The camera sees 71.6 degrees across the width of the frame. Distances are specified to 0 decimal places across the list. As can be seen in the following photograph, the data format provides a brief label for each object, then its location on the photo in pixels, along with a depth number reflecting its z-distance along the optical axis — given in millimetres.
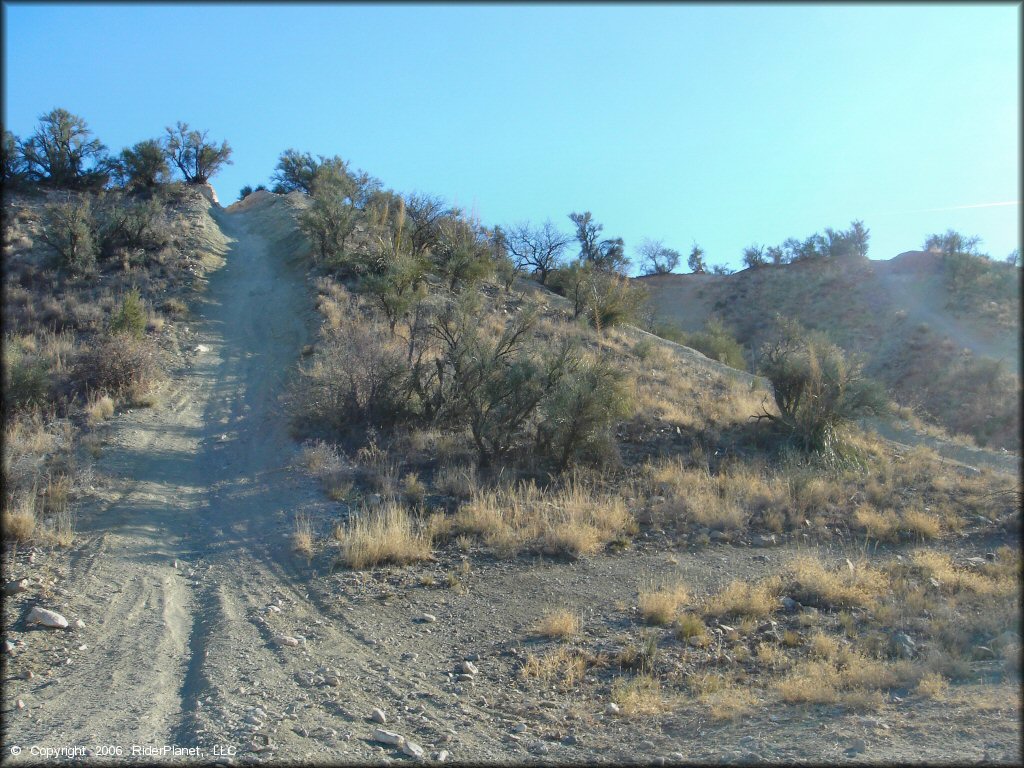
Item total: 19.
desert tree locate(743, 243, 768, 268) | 47188
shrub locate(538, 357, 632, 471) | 13250
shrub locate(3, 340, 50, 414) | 13632
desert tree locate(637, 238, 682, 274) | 51016
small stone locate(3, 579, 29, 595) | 7664
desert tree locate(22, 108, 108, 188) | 35594
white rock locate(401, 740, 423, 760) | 4988
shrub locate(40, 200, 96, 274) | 24641
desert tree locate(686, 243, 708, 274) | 50625
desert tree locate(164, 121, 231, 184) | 42125
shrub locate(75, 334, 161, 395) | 15078
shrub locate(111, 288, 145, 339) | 17727
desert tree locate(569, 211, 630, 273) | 41000
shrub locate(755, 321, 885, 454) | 15172
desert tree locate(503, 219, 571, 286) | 34875
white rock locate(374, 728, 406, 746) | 5156
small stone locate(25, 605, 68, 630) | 7020
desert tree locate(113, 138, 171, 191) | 37750
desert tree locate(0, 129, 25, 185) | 33819
